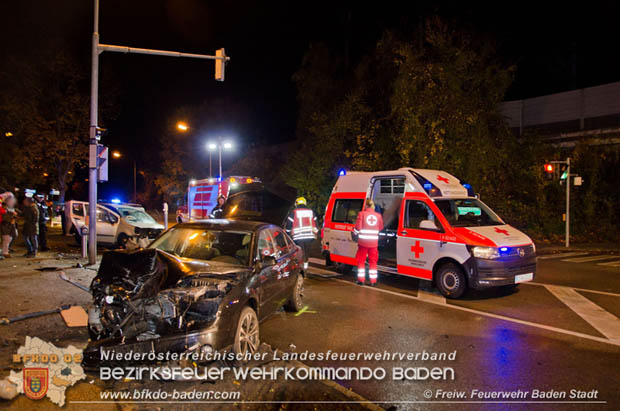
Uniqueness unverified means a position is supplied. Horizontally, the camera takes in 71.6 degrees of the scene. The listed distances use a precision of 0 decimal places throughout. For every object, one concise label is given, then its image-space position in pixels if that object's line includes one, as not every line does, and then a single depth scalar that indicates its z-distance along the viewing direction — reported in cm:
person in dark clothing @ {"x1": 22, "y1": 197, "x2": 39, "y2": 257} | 1176
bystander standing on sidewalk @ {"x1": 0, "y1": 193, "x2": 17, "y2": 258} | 1165
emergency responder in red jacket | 915
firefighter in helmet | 1050
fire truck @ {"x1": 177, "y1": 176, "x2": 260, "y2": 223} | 1482
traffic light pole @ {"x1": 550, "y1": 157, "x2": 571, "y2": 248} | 1727
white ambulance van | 787
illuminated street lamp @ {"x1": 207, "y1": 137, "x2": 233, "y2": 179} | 2637
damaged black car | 421
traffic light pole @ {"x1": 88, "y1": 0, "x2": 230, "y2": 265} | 1110
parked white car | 1444
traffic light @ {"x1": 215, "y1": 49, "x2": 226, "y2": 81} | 1284
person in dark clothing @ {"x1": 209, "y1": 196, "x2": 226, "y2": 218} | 1302
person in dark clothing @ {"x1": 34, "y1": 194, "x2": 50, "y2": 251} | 1310
